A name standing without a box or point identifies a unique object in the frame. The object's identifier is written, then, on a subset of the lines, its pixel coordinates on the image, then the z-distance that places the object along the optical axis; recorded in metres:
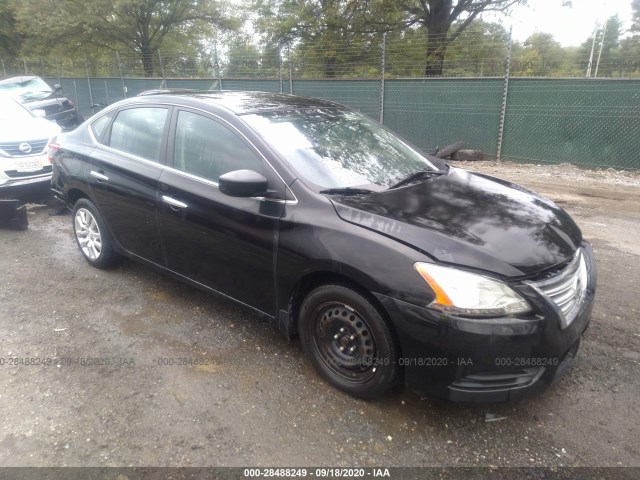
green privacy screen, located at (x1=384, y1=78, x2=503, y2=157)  10.66
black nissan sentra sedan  2.27
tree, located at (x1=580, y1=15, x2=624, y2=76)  11.92
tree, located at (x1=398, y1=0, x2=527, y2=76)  16.08
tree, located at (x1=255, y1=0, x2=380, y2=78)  16.33
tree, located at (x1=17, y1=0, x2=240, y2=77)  21.94
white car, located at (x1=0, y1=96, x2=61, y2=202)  6.24
